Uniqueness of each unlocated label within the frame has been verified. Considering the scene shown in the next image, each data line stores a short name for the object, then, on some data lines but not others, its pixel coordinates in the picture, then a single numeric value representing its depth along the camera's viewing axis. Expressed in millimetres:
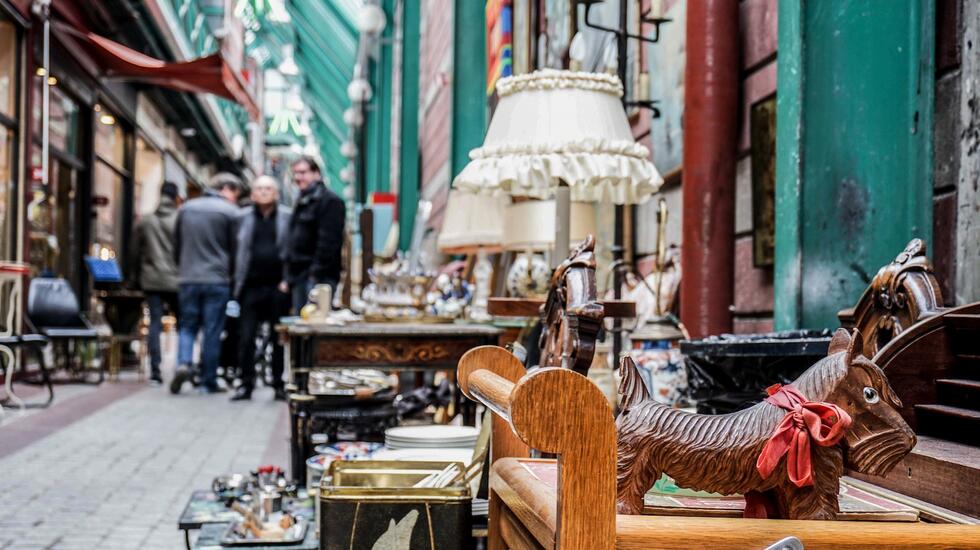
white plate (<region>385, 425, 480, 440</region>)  2449
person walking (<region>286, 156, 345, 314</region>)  7250
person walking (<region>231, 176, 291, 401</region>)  7859
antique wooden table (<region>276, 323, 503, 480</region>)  4035
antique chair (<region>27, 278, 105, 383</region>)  8406
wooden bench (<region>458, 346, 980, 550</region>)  965
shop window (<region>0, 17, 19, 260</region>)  8461
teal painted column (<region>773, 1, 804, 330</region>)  2738
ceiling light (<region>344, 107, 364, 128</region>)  19238
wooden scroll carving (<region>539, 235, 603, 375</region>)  1534
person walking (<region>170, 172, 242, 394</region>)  8469
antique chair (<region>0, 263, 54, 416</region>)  6453
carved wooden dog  1064
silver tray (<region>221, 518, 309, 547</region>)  2400
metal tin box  1550
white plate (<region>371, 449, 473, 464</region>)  2111
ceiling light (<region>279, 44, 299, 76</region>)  28438
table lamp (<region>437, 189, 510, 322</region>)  4609
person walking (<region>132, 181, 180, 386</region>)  9578
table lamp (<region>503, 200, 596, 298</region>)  3868
